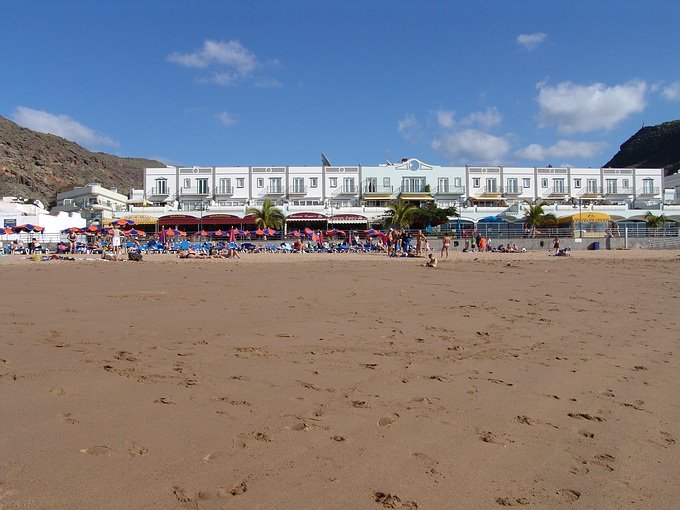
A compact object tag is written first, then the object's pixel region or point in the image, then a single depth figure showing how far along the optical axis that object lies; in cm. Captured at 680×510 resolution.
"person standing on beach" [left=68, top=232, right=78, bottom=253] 2520
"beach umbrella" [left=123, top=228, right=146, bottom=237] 3421
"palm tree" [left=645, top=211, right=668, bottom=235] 4556
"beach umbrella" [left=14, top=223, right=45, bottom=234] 3181
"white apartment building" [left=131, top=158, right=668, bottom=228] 5659
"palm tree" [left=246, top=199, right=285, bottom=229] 4512
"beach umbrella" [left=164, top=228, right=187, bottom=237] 3448
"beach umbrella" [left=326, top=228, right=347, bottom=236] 3801
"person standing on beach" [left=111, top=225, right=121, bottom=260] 2099
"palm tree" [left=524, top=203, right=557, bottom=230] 4347
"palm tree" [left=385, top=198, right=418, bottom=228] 4434
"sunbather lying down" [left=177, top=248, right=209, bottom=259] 2178
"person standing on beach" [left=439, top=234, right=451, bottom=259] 2208
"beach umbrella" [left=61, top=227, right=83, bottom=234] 3261
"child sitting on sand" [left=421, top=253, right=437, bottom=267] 1636
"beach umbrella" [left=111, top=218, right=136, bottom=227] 3415
